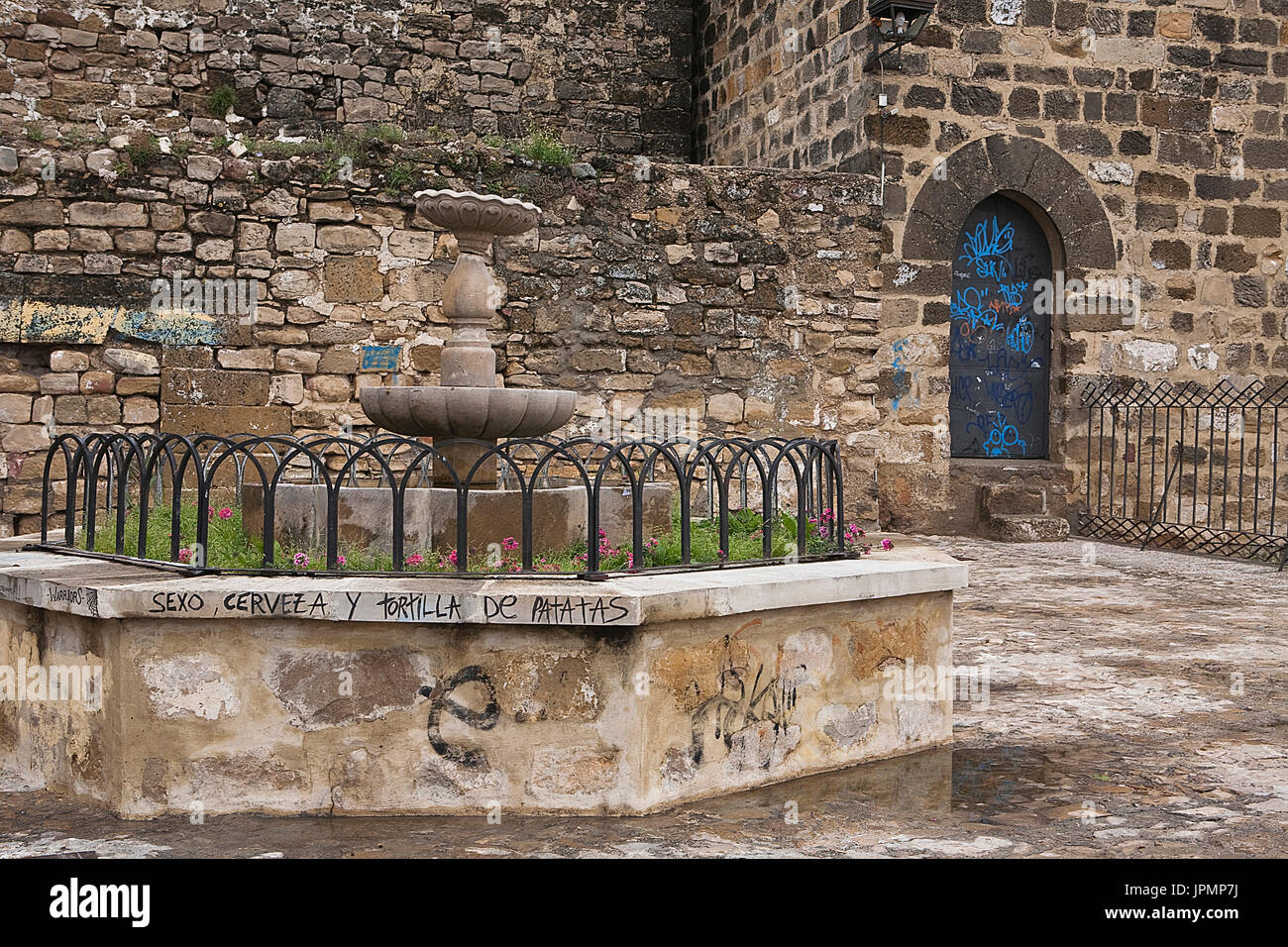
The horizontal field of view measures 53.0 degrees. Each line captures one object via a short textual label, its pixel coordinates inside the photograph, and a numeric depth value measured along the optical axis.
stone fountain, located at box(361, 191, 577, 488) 4.70
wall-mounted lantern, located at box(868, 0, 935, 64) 9.16
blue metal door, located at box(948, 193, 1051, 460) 10.26
